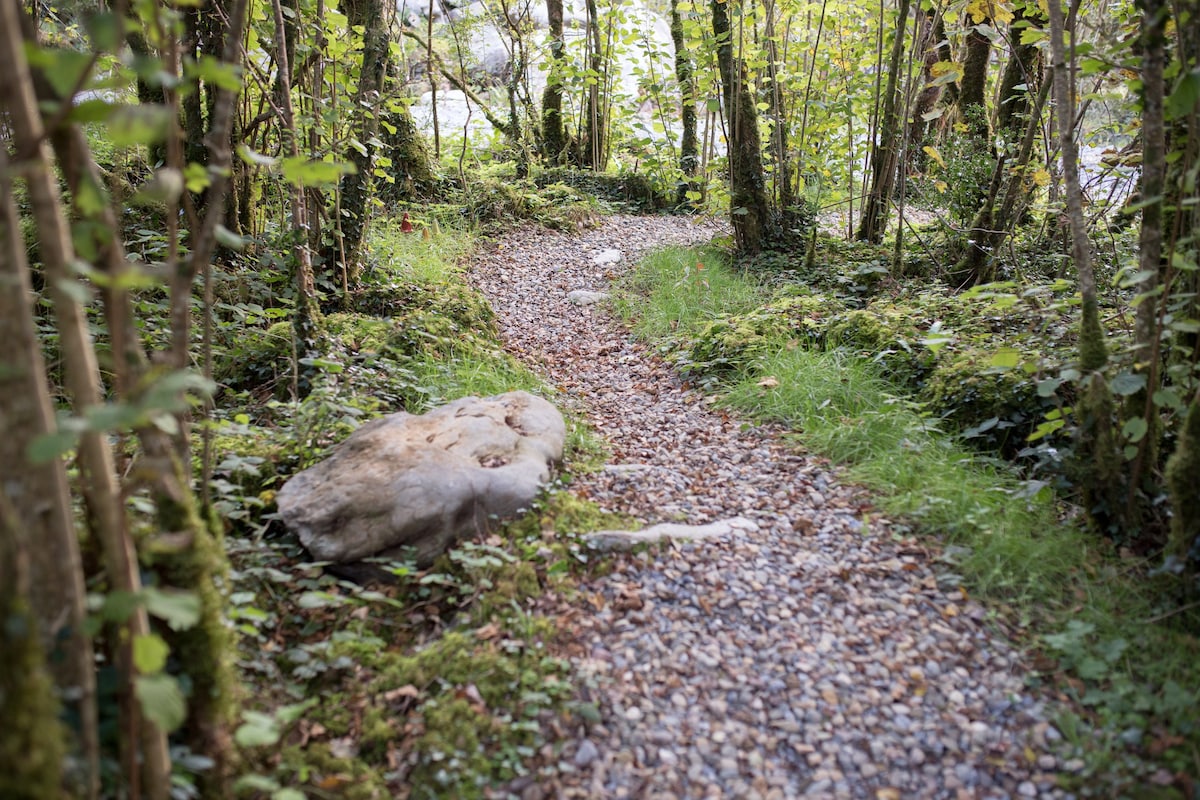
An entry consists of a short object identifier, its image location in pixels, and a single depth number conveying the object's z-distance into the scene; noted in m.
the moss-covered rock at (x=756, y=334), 5.05
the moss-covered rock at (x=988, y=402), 3.68
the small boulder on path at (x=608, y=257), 8.22
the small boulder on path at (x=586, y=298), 6.98
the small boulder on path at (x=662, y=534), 2.99
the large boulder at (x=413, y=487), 2.83
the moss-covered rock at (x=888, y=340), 4.47
